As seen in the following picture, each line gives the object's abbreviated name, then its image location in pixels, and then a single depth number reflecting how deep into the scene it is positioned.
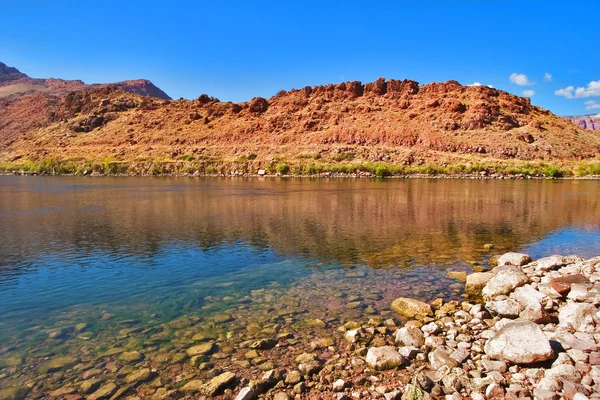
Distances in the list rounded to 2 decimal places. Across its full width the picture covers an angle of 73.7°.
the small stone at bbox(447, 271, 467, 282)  13.44
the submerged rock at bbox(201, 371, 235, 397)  6.82
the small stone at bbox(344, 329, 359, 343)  8.72
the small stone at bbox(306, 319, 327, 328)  9.58
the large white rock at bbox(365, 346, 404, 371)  7.40
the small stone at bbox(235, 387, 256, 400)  6.48
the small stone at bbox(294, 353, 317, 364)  7.80
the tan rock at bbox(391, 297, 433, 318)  10.04
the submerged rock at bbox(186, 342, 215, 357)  8.30
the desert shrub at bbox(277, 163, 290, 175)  89.91
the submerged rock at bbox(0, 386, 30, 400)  6.84
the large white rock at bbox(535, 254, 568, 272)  13.05
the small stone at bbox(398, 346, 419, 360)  7.70
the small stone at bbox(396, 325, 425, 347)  8.31
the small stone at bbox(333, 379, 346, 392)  6.75
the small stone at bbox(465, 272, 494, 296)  12.05
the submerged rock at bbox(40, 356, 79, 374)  7.74
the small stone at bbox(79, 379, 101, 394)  7.02
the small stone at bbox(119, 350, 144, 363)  8.07
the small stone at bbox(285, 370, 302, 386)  7.06
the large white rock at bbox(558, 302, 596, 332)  8.09
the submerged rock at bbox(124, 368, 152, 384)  7.32
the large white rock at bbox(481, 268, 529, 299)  11.29
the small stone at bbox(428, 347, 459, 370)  7.31
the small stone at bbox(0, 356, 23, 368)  7.90
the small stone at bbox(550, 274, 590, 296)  10.31
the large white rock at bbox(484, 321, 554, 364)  6.89
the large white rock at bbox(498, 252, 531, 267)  14.34
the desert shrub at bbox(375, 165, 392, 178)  82.25
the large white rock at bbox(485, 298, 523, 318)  9.49
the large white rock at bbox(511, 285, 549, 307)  9.86
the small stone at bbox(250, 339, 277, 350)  8.46
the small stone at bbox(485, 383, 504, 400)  6.23
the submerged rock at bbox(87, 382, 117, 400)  6.83
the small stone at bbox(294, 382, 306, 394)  6.76
